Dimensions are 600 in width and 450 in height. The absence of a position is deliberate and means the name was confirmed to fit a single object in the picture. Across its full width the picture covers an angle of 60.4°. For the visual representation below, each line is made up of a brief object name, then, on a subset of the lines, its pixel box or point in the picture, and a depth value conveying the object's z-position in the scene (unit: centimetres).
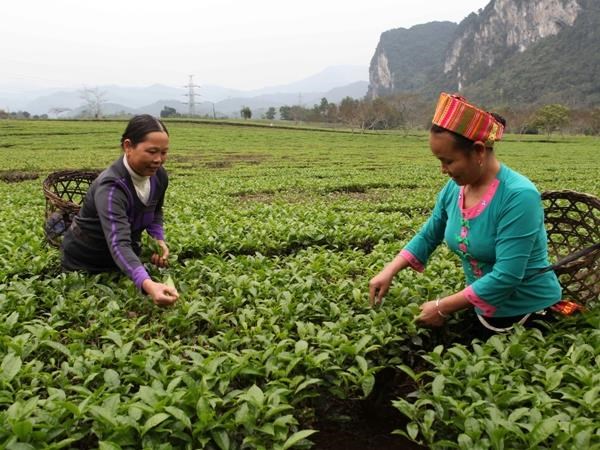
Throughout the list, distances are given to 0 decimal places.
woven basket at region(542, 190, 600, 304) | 314
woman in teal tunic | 271
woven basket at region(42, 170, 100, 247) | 448
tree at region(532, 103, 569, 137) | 6950
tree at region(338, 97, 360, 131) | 7081
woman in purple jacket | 329
